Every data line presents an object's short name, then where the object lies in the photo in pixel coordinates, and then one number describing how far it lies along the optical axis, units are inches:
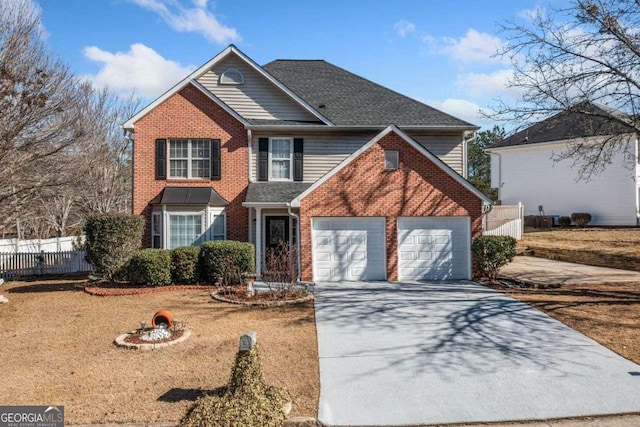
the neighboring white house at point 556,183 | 1121.1
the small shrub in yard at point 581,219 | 1146.7
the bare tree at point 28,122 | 491.2
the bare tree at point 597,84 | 466.0
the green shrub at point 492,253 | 585.3
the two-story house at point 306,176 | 595.2
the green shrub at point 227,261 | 564.4
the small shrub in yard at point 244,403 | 201.6
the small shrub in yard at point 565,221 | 1186.0
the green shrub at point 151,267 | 552.1
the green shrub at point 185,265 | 566.9
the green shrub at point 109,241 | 565.6
